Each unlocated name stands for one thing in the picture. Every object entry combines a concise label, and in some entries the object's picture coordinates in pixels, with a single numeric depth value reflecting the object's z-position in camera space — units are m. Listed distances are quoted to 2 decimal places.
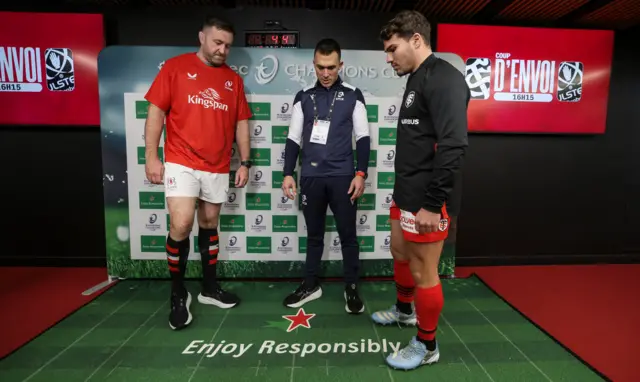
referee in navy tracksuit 2.37
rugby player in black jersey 1.47
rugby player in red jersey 2.15
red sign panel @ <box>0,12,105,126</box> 2.91
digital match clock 2.85
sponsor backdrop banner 2.78
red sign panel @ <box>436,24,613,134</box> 3.13
